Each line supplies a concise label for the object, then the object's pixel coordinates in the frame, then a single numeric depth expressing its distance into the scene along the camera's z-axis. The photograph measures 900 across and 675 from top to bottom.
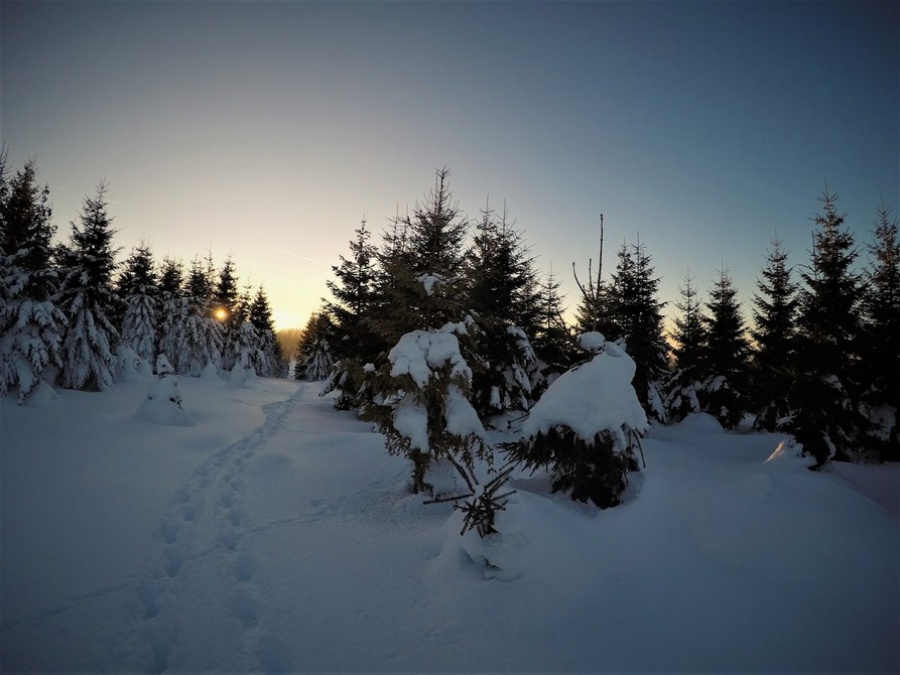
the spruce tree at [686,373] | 20.84
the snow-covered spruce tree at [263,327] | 43.47
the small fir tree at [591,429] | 5.75
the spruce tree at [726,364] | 19.98
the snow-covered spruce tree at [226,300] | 37.91
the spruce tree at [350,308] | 16.81
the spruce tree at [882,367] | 10.40
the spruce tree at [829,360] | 10.30
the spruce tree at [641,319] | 15.95
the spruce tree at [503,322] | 13.45
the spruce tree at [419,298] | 7.17
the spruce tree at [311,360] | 44.22
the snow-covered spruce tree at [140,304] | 29.20
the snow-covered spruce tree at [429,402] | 6.64
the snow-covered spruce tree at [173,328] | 33.41
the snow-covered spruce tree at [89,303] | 16.09
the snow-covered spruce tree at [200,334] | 33.91
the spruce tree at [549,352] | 15.62
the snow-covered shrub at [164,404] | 11.98
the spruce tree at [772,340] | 17.44
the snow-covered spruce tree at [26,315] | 12.27
